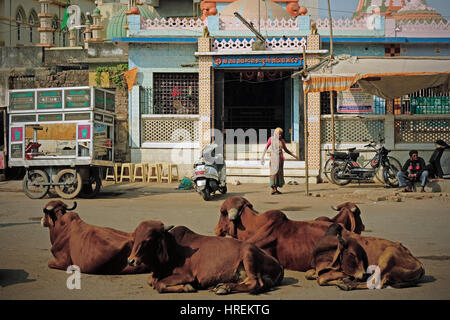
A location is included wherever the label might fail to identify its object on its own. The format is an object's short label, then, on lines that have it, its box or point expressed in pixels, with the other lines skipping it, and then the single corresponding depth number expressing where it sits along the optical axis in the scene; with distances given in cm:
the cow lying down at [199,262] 545
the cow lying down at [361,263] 565
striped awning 1517
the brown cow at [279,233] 632
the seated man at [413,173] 1550
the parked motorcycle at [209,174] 1392
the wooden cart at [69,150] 1432
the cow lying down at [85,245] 627
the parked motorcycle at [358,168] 1706
